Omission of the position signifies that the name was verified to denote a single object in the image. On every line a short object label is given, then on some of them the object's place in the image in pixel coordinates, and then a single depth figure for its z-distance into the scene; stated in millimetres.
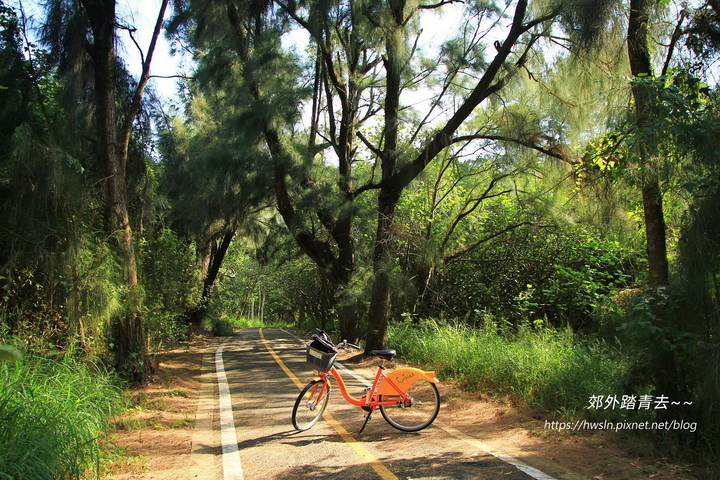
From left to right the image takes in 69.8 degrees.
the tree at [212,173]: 12609
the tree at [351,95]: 11023
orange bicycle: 6023
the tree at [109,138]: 8578
